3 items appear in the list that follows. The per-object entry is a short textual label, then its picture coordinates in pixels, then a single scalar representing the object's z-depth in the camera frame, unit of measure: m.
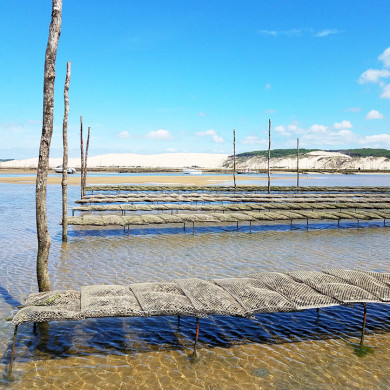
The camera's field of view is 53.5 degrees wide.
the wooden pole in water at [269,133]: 45.44
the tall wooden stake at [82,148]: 35.41
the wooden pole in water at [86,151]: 41.75
